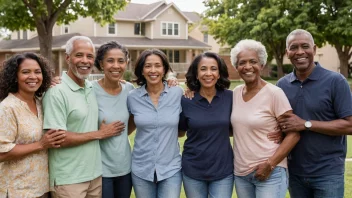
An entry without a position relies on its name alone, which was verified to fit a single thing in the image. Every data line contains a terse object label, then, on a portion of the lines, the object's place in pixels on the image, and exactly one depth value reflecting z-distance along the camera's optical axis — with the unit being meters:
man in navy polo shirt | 3.88
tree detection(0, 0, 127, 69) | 20.89
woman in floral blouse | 3.62
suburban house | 35.65
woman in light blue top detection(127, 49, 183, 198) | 4.21
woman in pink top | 3.91
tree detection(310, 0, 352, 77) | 25.73
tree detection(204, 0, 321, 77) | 26.81
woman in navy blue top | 4.12
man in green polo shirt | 3.90
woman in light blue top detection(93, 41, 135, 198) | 4.30
